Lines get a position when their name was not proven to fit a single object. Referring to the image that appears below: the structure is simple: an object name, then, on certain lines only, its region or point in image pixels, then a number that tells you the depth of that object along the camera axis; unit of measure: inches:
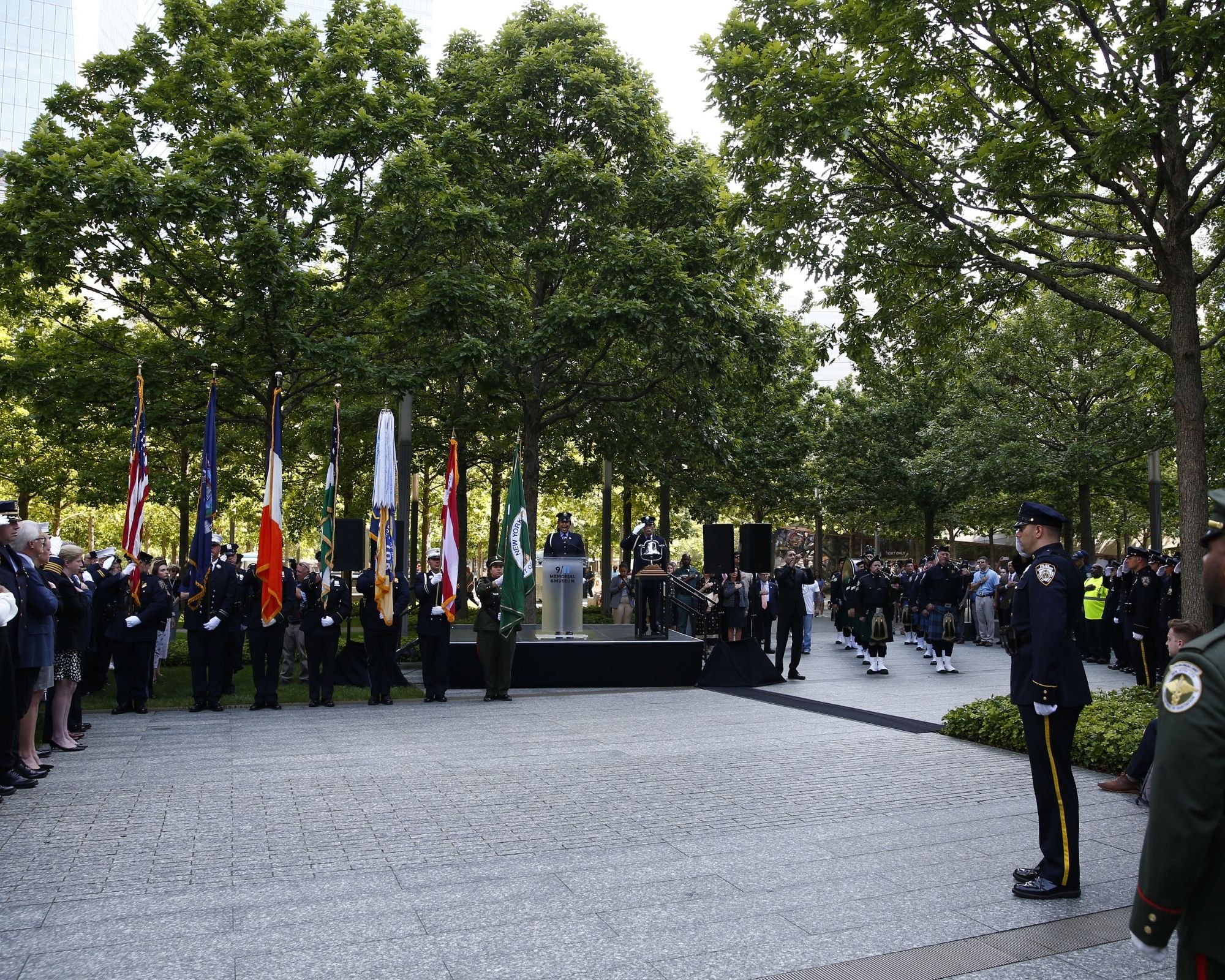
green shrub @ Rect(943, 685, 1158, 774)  346.0
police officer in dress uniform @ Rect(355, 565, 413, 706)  550.3
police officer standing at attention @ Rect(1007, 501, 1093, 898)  216.5
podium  654.5
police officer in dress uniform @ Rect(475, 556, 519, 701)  564.4
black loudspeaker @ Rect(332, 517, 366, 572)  624.1
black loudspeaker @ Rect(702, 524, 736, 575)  642.2
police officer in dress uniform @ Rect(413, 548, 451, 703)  563.8
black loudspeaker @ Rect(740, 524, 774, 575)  629.9
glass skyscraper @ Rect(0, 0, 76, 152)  3489.2
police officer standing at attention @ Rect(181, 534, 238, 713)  516.7
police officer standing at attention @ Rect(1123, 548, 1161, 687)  513.3
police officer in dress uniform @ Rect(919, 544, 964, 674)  701.9
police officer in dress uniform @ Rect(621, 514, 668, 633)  698.8
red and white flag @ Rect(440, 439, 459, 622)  559.8
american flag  495.8
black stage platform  614.2
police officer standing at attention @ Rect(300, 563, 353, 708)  545.3
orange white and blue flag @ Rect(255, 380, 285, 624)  513.3
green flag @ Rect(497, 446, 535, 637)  557.0
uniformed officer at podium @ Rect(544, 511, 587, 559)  650.8
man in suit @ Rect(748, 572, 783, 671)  781.3
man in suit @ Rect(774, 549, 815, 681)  655.8
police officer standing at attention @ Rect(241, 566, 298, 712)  533.0
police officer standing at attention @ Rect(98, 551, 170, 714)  503.5
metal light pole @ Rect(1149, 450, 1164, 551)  677.3
